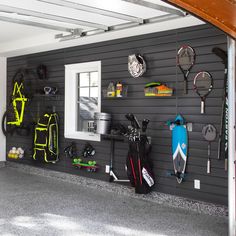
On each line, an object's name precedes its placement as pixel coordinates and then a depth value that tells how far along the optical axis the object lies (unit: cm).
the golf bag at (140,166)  523
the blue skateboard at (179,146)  507
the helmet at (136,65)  554
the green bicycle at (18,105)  791
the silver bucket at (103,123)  595
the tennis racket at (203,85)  482
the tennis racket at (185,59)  502
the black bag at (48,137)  705
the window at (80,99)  686
